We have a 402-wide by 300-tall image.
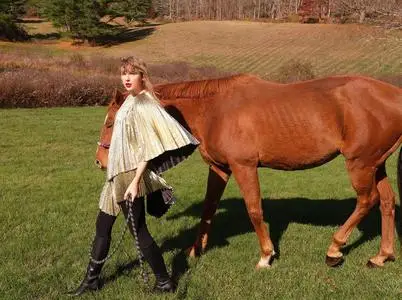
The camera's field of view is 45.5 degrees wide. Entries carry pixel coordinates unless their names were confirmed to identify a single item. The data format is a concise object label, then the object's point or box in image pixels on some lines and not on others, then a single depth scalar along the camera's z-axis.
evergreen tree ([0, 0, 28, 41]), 54.55
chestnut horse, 4.68
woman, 3.79
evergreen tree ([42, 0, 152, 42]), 57.75
